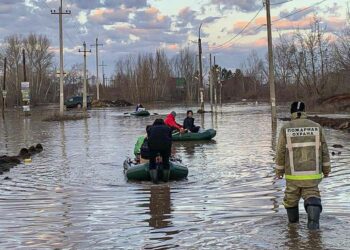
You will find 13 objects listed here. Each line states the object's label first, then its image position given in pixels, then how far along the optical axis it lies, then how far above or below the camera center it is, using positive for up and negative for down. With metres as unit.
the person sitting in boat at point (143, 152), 14.58 -1.25
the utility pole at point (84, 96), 71.63 +1.05
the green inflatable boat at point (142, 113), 56.12 -0.95
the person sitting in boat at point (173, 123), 23.85 -0.86
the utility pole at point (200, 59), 61.79 +4.71
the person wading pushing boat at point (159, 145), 13.17 -0.98
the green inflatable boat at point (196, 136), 25.06 -1.48
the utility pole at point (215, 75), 76.82 +3.59
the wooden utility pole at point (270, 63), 38.66 +2.55
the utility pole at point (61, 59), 51.89 +4.25
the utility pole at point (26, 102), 61.23 +0.39
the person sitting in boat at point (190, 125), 26.00 -1.04
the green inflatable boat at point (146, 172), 13.60 -1.65
